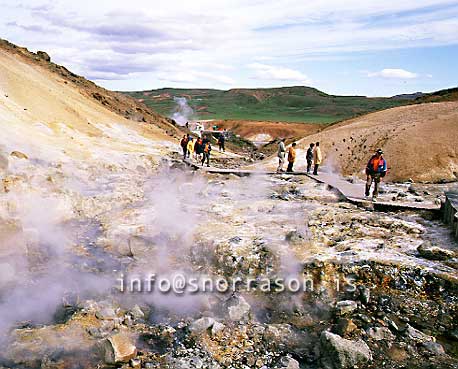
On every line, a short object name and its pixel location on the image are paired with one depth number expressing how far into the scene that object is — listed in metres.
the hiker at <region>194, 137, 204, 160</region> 17.54
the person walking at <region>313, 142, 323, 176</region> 15.41
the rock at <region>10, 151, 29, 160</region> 12.82
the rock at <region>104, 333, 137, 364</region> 5.35
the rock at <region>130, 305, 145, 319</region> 6.45
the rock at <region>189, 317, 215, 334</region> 6.00
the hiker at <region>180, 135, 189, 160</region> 18.92
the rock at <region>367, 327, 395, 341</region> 5.94
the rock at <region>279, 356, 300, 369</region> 5.30
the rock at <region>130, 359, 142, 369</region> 5.30
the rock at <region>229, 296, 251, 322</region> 6.41
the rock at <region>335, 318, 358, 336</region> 6.03
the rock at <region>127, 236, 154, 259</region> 8.97
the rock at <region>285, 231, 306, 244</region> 8.83
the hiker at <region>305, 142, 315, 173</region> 15.90
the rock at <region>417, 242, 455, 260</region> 7.75
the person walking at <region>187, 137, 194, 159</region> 19.17
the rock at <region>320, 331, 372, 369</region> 5.36
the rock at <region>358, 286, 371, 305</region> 6.88
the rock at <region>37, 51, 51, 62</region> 32.75
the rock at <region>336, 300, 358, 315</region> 6.62
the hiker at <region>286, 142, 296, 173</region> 15.92
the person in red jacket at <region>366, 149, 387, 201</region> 11.16
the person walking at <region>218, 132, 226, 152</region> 25.43
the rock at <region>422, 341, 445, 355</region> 5.62
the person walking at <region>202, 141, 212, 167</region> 17.23
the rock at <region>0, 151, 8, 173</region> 12.07
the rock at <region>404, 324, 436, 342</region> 5.88
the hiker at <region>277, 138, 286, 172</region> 16.43
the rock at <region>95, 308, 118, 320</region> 6.34
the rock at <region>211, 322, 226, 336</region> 5.93
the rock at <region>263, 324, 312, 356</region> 5.74
